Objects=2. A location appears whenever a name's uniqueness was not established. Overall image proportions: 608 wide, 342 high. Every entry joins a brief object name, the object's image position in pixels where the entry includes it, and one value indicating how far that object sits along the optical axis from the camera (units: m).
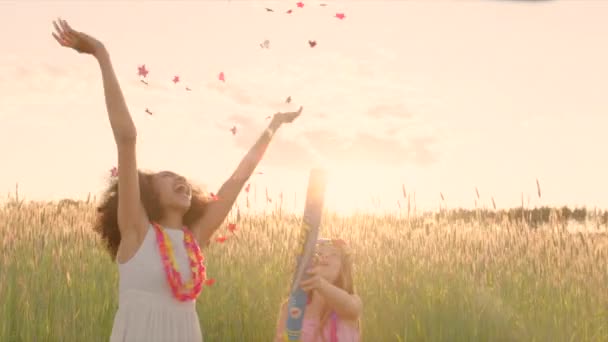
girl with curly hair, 3.85
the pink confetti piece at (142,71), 5.38
